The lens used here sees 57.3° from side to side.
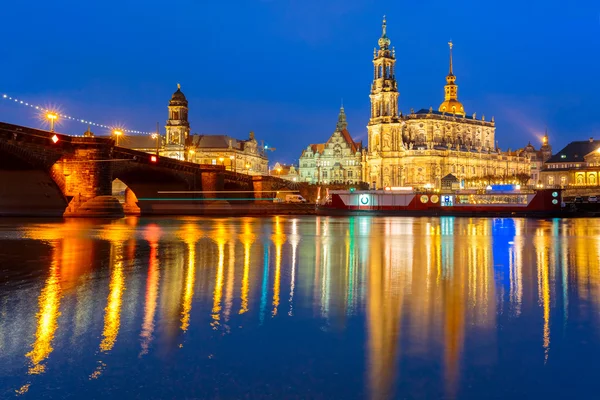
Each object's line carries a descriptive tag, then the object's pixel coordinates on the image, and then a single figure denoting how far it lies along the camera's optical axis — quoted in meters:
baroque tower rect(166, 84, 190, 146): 142.75
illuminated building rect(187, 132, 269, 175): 157.00
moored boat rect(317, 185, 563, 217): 68.12
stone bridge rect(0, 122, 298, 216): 40.59
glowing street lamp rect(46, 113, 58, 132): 43.09
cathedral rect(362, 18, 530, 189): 146.38
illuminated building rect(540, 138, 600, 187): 137.38
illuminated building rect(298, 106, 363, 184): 158.38
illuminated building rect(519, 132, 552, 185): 179.50
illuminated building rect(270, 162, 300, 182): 174.57
